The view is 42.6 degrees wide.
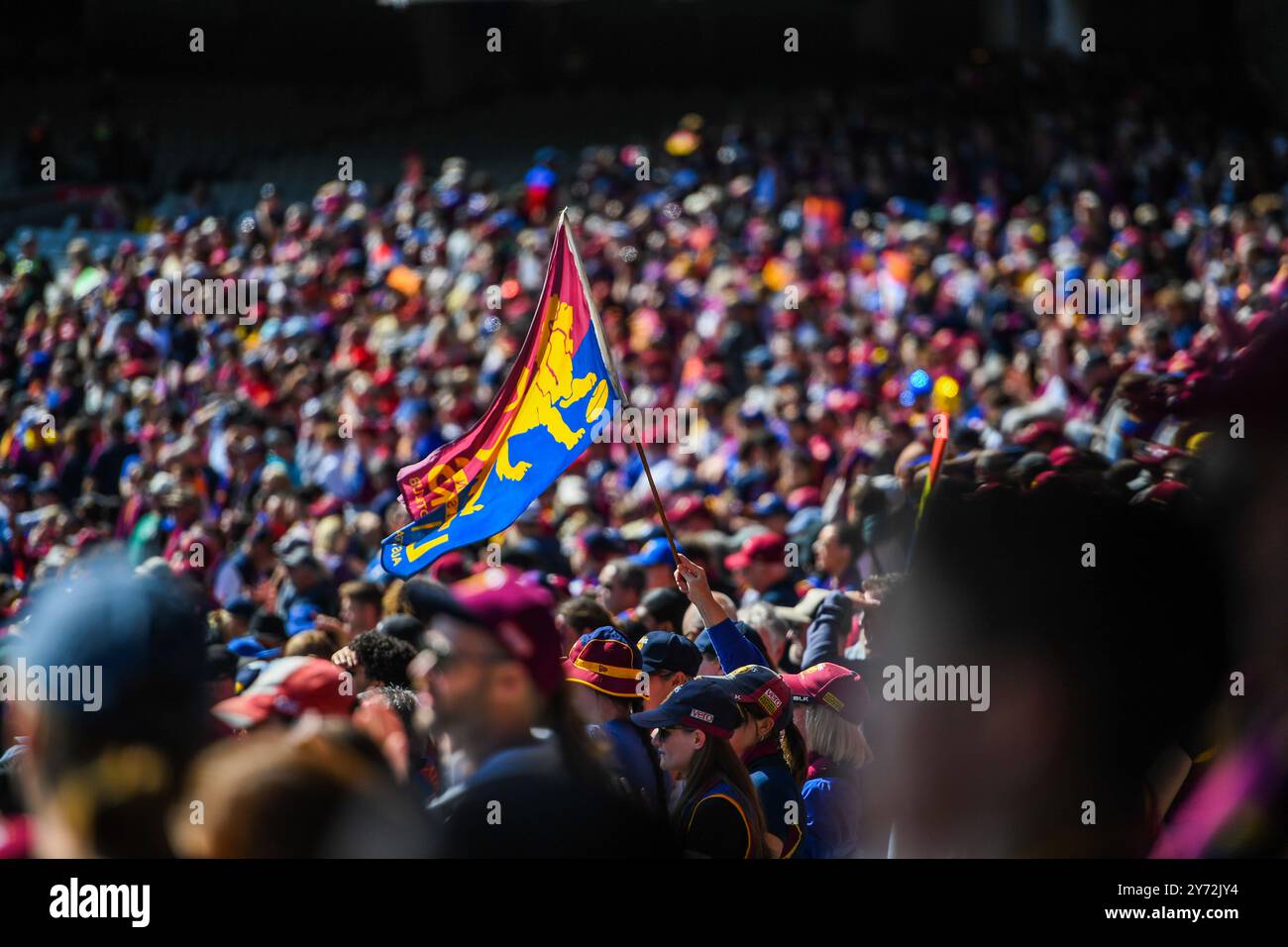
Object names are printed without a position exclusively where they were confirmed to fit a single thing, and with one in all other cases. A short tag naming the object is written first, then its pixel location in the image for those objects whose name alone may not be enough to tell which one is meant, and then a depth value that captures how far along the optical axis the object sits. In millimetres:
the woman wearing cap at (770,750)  4176
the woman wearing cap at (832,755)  4359
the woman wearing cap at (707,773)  3891
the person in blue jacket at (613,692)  4223
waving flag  5289
